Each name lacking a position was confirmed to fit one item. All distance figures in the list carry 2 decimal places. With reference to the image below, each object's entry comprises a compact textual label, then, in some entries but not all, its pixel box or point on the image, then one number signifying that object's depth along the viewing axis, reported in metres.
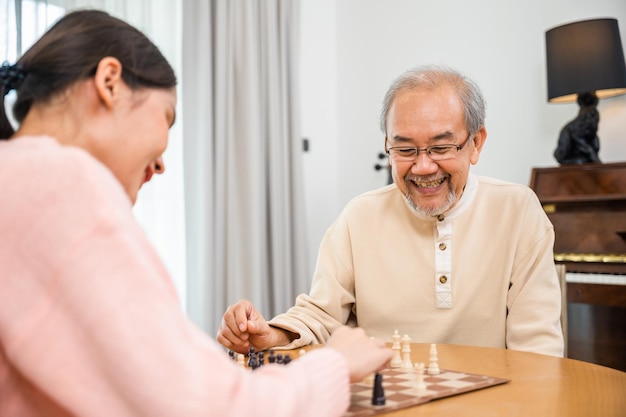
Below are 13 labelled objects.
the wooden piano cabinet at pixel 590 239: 3.55
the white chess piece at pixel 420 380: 1.38
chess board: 1.26
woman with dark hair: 0.79
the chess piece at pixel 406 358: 1.62
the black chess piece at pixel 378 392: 1.28
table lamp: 3.71
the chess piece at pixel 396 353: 1.66
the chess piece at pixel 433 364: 1.54
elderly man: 2.22
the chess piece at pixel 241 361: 1.60
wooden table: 1.25
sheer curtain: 4.27
